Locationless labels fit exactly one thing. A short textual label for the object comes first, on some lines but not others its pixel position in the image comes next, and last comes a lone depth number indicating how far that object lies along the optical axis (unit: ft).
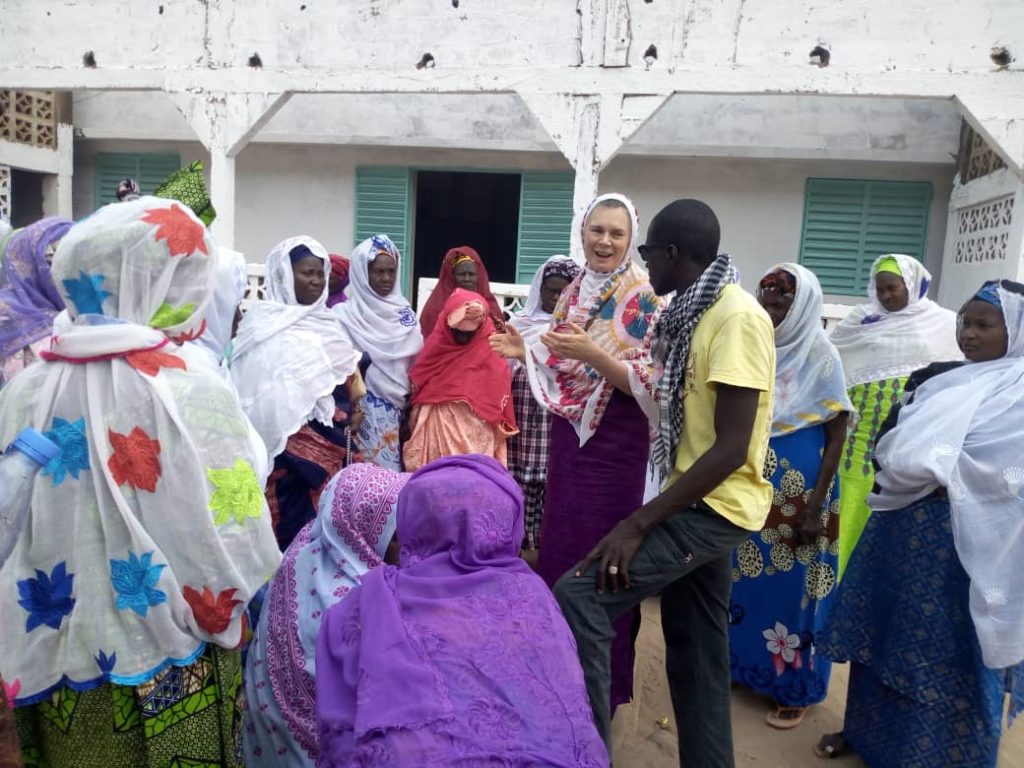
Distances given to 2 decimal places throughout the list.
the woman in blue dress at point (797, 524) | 10.16
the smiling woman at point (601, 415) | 8.38
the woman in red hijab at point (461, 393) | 12.76
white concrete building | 19.77
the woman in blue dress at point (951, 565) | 7.93
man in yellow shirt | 6.43
